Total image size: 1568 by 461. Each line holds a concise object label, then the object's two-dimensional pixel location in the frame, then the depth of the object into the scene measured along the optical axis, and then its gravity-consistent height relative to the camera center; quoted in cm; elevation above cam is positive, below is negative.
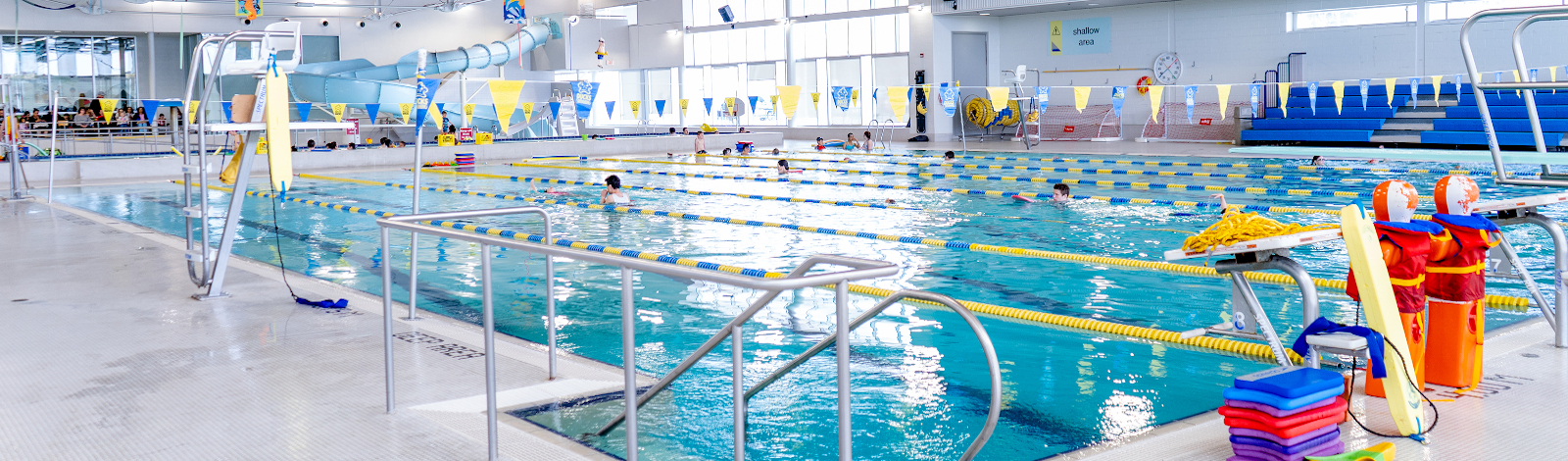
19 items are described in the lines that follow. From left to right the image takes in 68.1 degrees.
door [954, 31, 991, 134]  2889 +265
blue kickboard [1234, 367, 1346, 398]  300 -58
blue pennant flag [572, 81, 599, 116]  2325 +171
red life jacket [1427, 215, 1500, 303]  366 -34
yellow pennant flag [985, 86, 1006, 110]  2200 +137
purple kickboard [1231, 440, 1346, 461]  303 -77
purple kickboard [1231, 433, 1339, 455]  299 -74
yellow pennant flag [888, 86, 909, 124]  2394 +147
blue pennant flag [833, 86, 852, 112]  2405 +154
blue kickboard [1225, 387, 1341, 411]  297 -62
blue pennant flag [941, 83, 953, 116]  2180 +130
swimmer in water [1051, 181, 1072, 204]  1182 -27
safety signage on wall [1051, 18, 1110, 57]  2612 +296
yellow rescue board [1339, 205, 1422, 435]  328 -42
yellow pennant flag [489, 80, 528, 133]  1791 +128
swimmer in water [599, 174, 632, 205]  1259 -20
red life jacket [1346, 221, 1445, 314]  352 -31
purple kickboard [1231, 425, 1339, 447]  298 -72
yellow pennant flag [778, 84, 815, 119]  2495 +160
